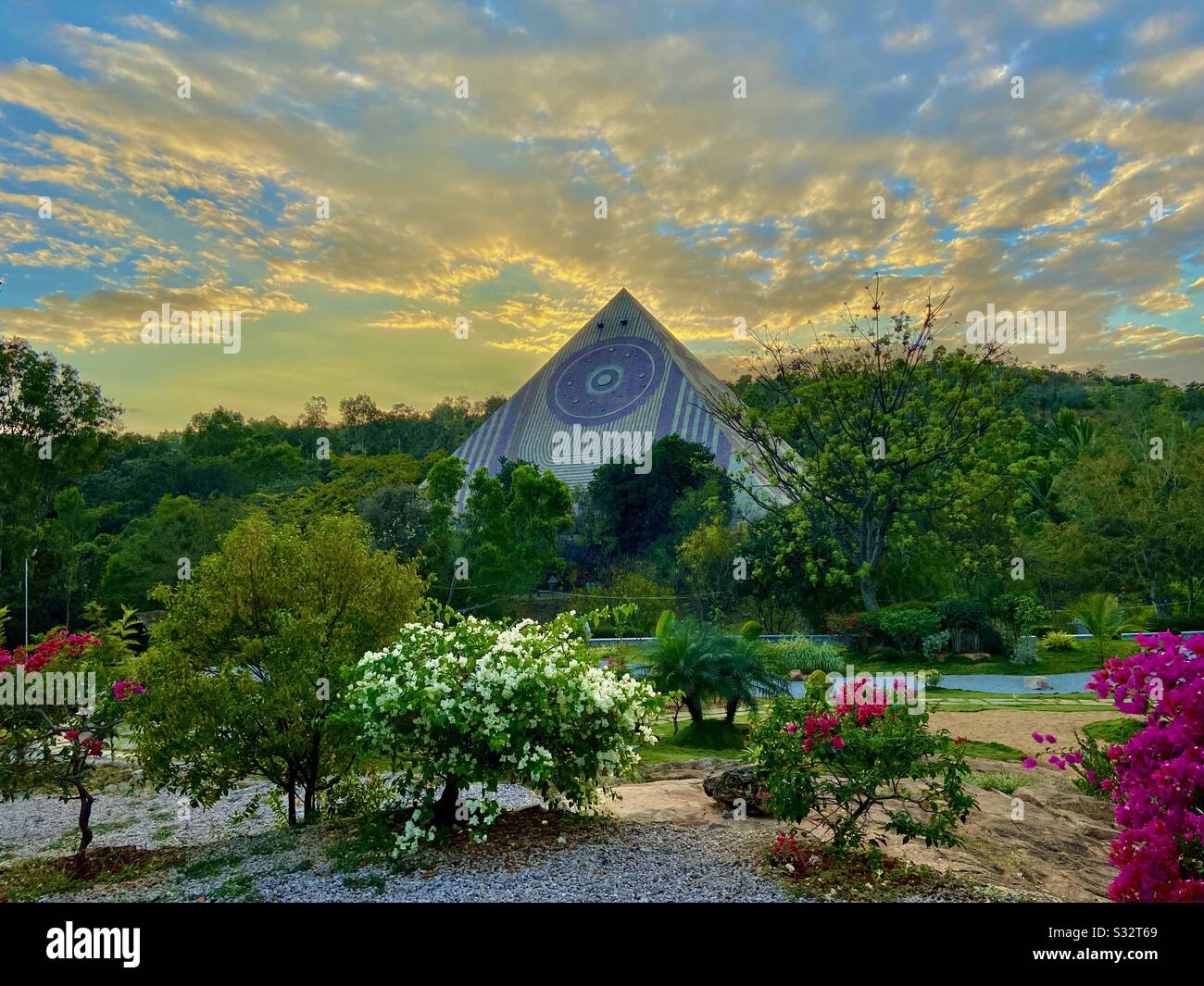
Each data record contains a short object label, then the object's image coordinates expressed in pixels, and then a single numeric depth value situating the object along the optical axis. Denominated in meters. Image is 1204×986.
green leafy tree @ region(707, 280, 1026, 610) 17.17
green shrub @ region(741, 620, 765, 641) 13.92
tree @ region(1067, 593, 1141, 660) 14.94
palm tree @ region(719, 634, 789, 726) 8.83
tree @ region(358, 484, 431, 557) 21.30
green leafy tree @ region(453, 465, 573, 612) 20.78
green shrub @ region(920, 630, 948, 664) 15.71
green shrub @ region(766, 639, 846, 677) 14.32
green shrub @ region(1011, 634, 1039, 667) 15.10
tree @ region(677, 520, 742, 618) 20.78
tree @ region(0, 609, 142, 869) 5.29
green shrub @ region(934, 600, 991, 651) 16.30
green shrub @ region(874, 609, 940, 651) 15.89
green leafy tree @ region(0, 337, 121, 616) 19.52
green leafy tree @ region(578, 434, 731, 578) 28.22
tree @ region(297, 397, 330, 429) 58.47
